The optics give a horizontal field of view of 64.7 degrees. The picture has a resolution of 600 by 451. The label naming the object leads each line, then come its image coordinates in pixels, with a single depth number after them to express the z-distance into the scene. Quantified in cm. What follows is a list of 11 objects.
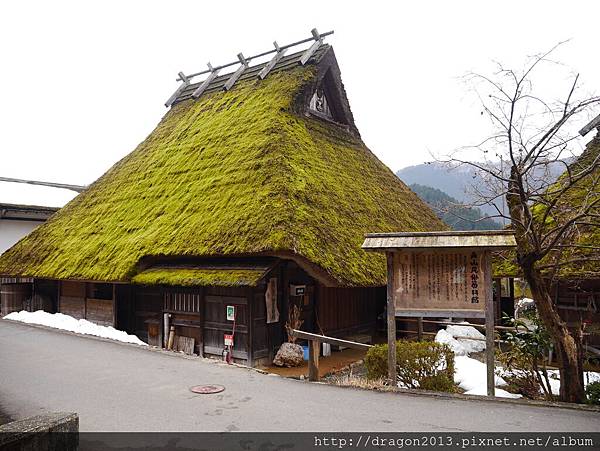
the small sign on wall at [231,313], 1002
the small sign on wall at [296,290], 1066
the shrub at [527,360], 677
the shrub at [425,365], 663
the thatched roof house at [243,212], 993
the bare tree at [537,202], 579
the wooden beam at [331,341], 756
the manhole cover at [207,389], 645
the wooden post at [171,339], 1117
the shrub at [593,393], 598
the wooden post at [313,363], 753
